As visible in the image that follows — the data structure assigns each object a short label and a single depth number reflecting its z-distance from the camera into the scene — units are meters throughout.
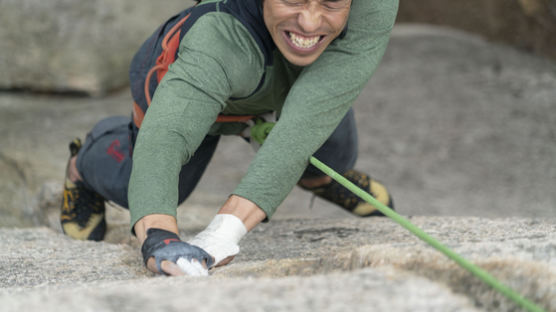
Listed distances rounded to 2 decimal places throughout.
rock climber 3.49
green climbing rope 3.20
